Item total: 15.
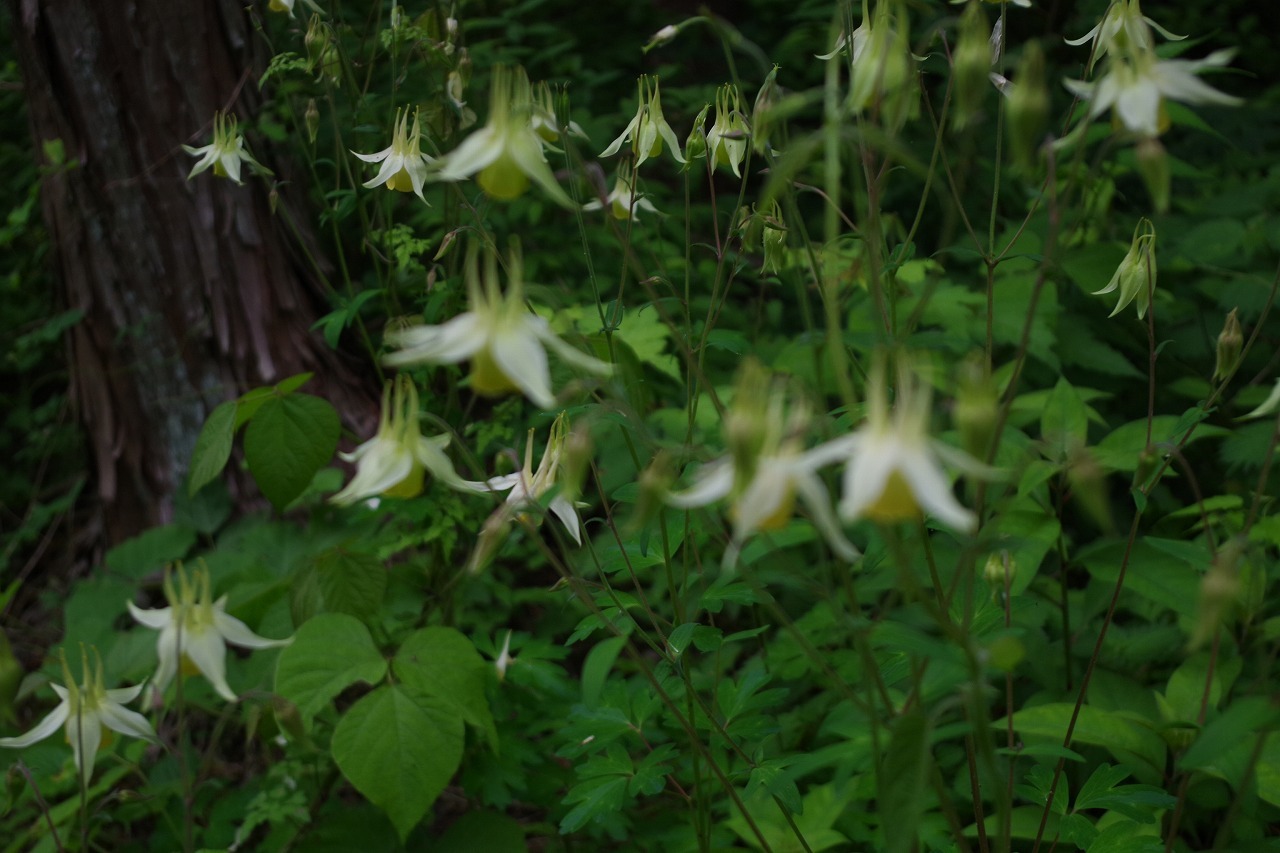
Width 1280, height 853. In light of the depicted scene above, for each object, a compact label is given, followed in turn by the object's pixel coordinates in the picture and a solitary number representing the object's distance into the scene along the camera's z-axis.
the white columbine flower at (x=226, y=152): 0.94
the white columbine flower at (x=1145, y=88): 0.71
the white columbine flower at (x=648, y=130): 0.85
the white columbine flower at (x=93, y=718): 0.82
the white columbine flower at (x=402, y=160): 0.87
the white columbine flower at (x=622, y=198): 0.90
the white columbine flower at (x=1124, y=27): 0.77
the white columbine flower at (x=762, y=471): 0.65
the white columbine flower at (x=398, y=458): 0.74
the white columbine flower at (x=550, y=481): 0.80
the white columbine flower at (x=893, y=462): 0.64
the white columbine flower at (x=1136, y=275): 0.84
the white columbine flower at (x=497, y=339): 0.71
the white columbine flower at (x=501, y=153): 0.75
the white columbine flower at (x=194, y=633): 0.79
